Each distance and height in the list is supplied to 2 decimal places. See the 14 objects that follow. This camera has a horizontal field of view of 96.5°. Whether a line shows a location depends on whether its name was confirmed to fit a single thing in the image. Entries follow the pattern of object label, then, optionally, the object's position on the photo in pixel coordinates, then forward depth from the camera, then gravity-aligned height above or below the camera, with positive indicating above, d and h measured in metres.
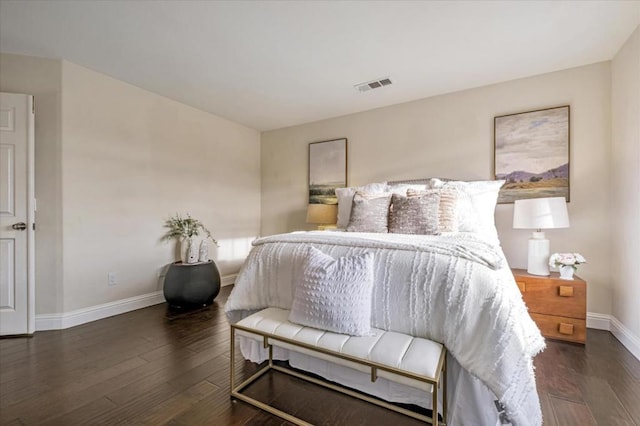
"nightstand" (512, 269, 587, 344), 2.25 -0.74
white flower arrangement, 2.32 -0.38
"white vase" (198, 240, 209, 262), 3.38 -0.48
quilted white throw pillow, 1.40 -0.43
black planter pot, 3.06 -0.80
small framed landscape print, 4.00 +0.62
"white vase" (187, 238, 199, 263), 3.28 -0.47
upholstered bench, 1.16 -0.63
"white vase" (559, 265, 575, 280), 2.36 -0.49
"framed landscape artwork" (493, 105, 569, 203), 2.74 +0.60
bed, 1.16 -0.47
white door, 2.43 -0.03
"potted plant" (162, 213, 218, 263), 3.30 -0.28
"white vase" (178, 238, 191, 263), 3.30 -0.44
